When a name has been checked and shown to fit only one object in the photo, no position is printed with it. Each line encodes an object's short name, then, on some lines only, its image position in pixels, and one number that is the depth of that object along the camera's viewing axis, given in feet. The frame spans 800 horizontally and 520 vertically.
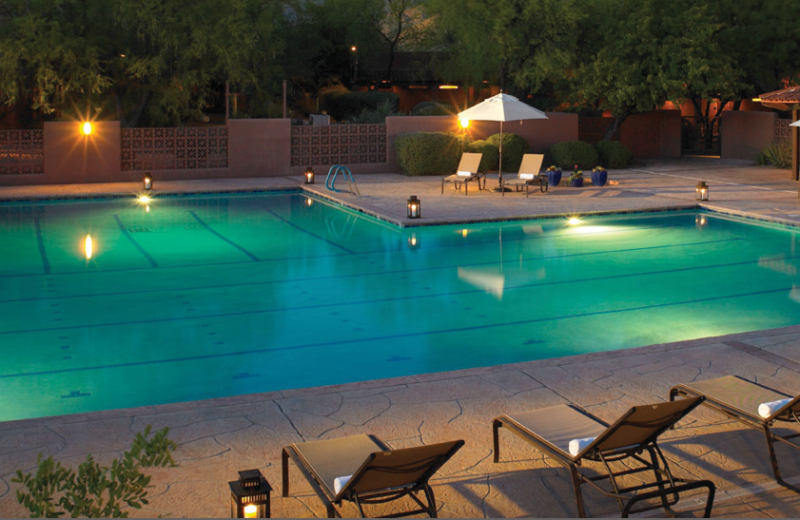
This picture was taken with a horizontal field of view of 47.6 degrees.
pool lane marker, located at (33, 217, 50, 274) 42.51
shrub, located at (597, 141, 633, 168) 81.35
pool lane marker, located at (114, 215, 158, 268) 43.91
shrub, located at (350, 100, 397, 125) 85.41
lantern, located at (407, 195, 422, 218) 51.37
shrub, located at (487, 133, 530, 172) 77.41
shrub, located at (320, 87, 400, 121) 127.34
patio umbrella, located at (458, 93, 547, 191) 62.03
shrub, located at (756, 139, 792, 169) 78.48
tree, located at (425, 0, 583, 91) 85.71
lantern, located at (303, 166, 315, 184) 70.54
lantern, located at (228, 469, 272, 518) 13.97
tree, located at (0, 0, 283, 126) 74.13
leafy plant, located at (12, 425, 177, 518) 10.12
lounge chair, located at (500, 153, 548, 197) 63.72
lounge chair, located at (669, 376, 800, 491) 17.28
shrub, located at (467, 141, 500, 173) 76.59
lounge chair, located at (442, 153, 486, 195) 64.50
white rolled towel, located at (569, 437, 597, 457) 15.85
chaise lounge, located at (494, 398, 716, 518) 15.39
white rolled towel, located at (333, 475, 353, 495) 14.52
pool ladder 64.45
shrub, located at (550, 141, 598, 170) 79.05
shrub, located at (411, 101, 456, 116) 87.04
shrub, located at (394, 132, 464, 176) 75.77
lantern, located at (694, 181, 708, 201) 58.03
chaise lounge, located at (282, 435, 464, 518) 13.93
